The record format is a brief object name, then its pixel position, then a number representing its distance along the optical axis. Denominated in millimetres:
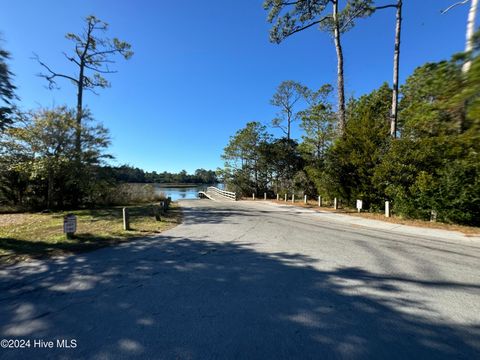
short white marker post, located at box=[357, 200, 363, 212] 11398
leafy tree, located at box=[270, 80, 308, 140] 26184
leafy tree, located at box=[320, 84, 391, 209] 11711
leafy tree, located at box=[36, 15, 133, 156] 15906
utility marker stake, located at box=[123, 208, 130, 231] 7172
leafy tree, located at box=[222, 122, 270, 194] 29438
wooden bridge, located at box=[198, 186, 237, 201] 27250
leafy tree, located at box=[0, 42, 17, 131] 5645
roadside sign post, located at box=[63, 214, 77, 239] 5867
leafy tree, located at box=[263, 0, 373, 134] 14039
